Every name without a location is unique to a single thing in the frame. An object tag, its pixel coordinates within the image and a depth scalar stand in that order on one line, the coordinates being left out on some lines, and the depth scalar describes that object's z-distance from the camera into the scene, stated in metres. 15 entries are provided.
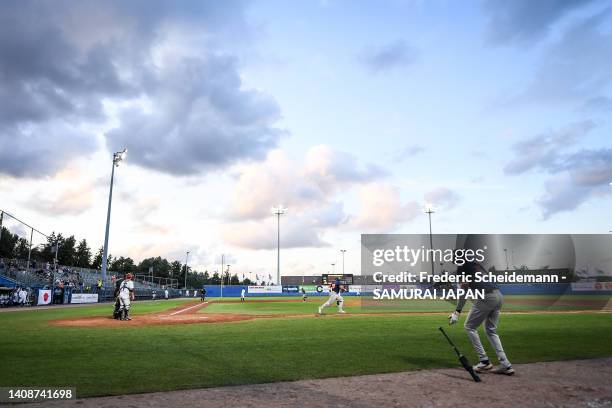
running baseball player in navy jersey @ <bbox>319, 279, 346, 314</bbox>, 24.62
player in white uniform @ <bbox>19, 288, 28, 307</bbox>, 33.84
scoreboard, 75.32
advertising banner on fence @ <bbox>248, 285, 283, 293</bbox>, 77.79
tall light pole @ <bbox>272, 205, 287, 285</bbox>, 76.72
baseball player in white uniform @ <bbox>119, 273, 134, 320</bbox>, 18.83
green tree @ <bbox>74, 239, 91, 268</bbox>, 147.93
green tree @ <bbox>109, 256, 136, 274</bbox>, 165.24
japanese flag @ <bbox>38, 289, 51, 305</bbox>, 35.62
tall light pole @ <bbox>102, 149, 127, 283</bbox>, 38.16
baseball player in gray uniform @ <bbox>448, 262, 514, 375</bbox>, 7.32
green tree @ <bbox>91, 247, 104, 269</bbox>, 155.68
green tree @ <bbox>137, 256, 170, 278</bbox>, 175.12
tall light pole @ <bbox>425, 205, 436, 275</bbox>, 68.39
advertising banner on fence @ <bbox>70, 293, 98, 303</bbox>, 39.77
